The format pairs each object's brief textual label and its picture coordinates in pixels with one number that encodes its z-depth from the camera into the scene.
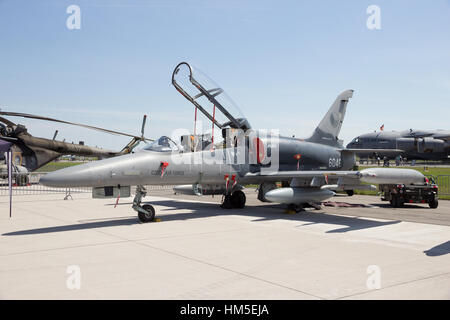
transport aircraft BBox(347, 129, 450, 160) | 55.50
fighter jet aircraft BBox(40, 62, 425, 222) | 10.00
